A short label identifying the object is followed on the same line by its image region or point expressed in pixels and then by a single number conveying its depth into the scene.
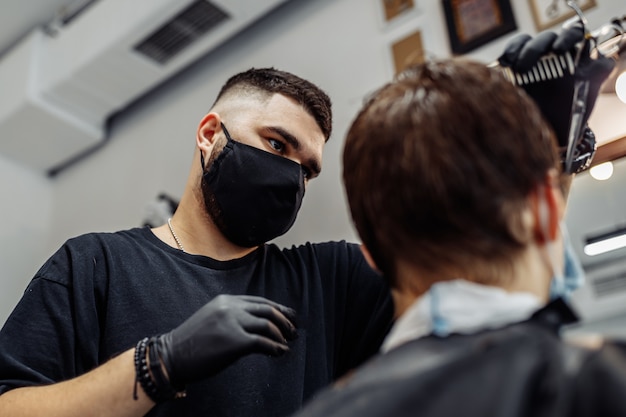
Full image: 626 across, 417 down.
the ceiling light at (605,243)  1.84
